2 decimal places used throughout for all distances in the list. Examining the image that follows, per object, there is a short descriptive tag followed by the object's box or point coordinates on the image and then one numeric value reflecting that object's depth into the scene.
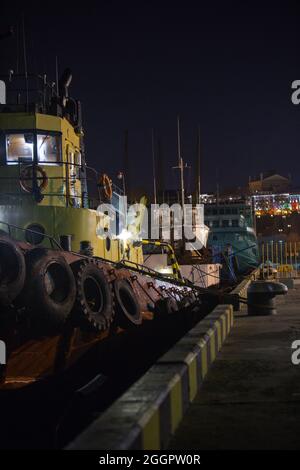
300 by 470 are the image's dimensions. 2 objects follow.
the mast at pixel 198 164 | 51.28
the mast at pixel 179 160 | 35.62
